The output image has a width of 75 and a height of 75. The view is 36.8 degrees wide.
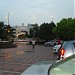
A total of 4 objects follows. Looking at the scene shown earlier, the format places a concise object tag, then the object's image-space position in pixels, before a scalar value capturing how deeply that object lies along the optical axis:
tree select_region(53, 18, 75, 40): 26.37
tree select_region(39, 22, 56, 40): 30.59
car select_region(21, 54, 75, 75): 1.91
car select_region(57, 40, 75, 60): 4.31
